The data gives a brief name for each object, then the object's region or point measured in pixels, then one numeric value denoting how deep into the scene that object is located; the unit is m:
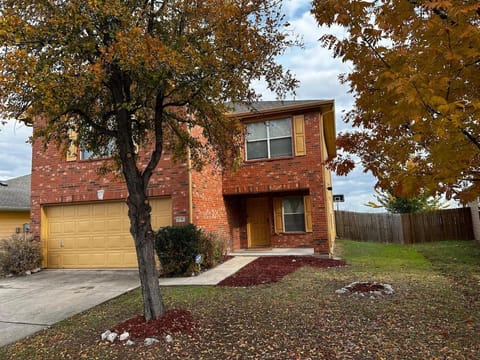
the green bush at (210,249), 10.04
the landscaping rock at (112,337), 4.77
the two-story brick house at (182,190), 11.13
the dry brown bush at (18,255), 11.03
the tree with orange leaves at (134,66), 4.70
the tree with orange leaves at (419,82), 2.71
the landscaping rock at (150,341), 4.58
